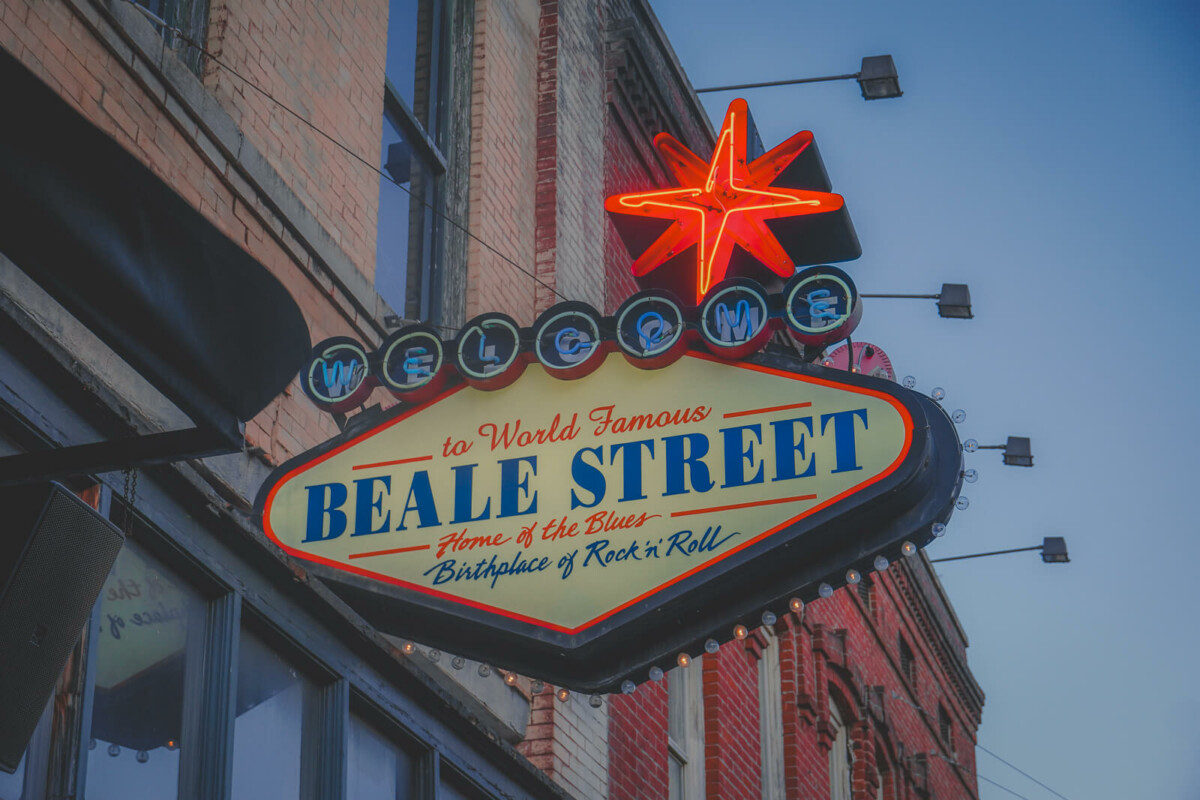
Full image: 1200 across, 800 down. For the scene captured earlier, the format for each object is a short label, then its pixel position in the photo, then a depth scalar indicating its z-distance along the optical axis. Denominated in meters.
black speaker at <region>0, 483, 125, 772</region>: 4.64
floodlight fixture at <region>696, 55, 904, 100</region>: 13.61
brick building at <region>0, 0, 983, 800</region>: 6.67
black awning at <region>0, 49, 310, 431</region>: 4.00
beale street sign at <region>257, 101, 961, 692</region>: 7.21
